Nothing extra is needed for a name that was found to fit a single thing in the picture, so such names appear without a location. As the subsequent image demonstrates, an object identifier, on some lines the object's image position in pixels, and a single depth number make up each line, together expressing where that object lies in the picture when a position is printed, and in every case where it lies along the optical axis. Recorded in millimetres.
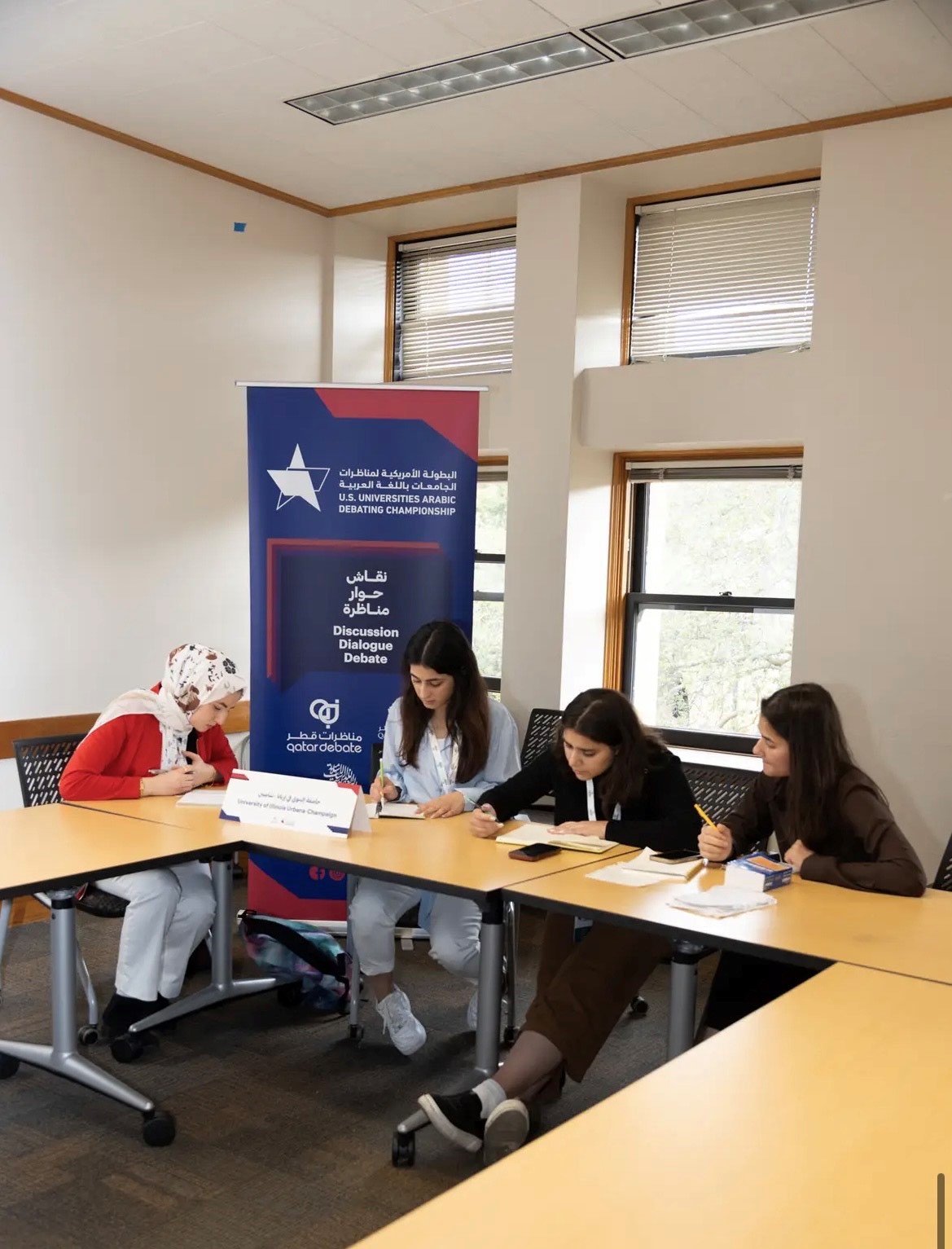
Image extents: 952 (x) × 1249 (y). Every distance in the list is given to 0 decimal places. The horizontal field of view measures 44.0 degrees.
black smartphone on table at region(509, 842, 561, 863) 2986
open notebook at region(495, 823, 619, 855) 3131
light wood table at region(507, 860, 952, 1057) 2273
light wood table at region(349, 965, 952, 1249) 1283
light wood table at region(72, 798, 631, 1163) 2758
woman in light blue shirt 3488
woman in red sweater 3312
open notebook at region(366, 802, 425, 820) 3486
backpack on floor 3859
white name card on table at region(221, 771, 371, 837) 3164
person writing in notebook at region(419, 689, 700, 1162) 2584
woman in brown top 2764
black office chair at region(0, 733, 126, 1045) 3467
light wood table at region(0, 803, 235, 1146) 2738
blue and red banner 4527
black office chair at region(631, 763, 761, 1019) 3672
